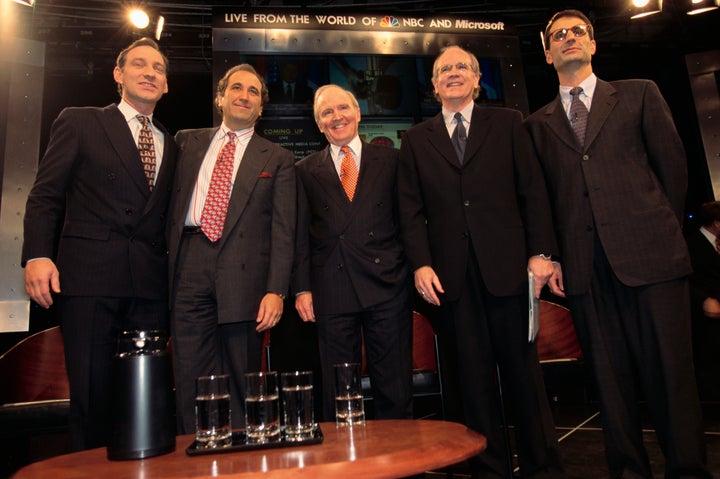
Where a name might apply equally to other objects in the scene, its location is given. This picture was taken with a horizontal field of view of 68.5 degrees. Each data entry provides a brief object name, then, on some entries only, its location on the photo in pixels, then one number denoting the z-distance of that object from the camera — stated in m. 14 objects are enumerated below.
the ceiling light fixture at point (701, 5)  4.97
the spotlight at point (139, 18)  4.85
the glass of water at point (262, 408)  1.33
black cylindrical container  1.28
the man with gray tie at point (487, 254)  1.88
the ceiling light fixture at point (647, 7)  5.05
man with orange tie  2.10
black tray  1.25
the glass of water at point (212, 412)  1.34
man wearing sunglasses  1.83
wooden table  1.02
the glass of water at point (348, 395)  1.53
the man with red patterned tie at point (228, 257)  2.03
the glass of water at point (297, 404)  1.37
